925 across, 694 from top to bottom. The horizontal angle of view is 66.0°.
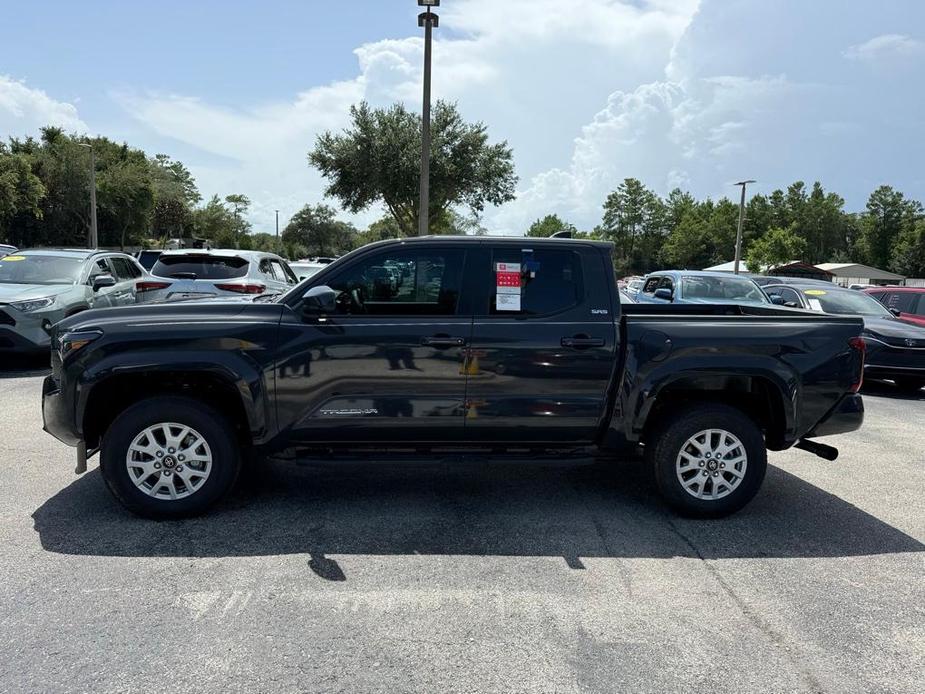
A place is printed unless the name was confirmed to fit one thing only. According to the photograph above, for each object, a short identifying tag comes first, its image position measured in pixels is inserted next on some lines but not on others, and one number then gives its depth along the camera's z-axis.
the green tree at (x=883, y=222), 84.50
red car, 12.77
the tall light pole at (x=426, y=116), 14.71
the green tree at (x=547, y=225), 115.81
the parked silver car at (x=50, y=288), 9.53
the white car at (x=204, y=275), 10.28
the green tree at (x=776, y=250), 69.75
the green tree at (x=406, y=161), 26.64
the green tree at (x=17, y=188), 33.88
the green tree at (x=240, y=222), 87.64
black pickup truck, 4.47
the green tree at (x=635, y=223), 91.81
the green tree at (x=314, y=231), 100.38
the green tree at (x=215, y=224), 76.69
